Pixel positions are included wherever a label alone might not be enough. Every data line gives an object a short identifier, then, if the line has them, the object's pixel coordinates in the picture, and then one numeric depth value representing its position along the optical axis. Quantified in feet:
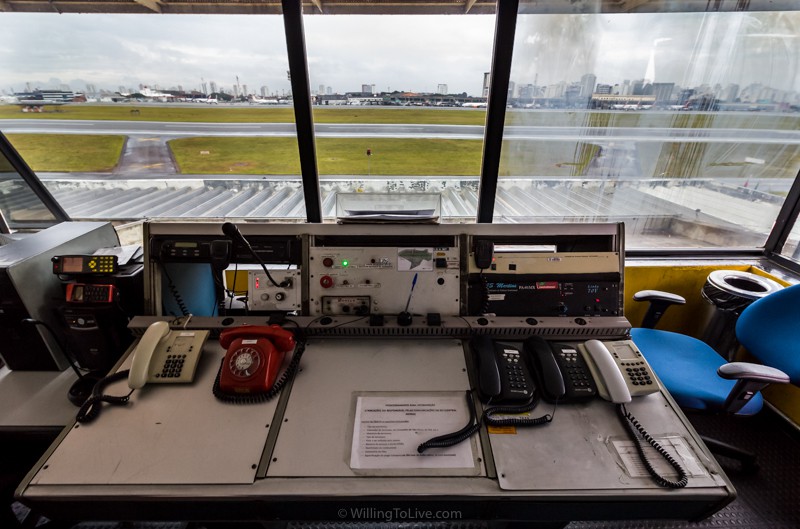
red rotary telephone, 2.99
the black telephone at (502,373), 2.94
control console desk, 2.37
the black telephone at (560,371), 3.00
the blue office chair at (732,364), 3.75
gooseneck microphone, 3.50
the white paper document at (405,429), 2.52
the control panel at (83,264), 3.92
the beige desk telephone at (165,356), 3.09
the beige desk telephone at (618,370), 2.98
